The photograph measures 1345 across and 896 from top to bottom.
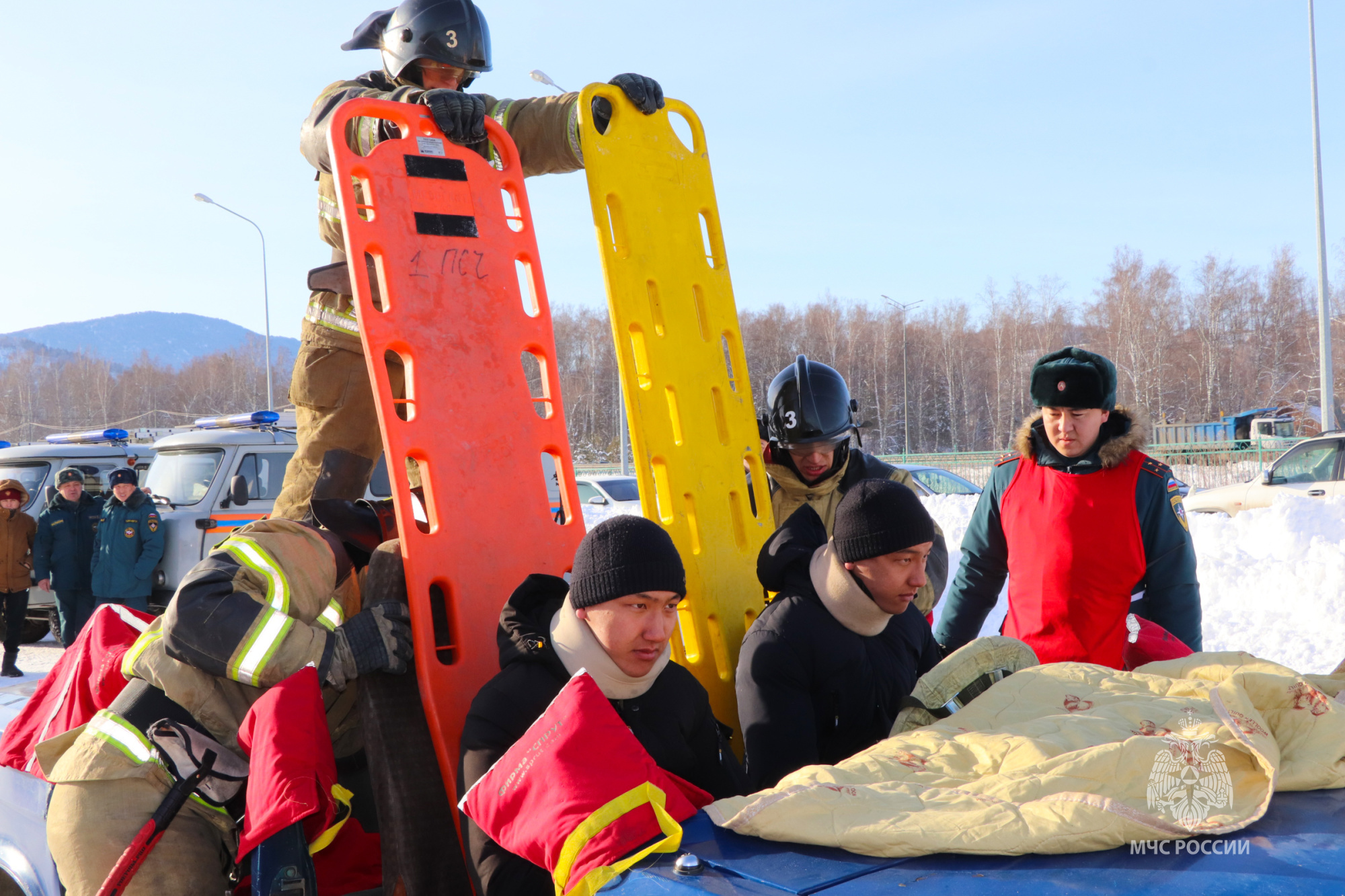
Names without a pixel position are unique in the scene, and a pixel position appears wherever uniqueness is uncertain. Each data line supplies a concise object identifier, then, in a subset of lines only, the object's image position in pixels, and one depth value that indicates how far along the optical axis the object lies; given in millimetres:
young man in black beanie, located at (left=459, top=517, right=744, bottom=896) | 2080
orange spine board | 2686
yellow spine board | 3164
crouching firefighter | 2283
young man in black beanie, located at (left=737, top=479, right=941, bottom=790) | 2357
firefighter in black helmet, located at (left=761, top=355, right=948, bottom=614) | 3447
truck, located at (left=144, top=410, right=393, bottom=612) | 9195
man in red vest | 3195
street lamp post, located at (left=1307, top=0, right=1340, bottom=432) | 15609
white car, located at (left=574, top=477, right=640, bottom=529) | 14422
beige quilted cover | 1398
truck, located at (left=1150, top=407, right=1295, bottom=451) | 29203
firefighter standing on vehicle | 2994
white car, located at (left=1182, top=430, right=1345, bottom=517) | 11078
